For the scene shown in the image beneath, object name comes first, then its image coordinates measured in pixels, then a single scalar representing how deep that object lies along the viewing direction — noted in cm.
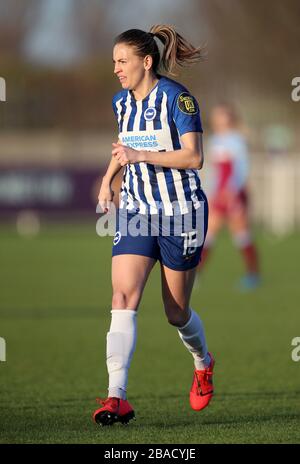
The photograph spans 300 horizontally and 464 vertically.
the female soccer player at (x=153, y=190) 1233
